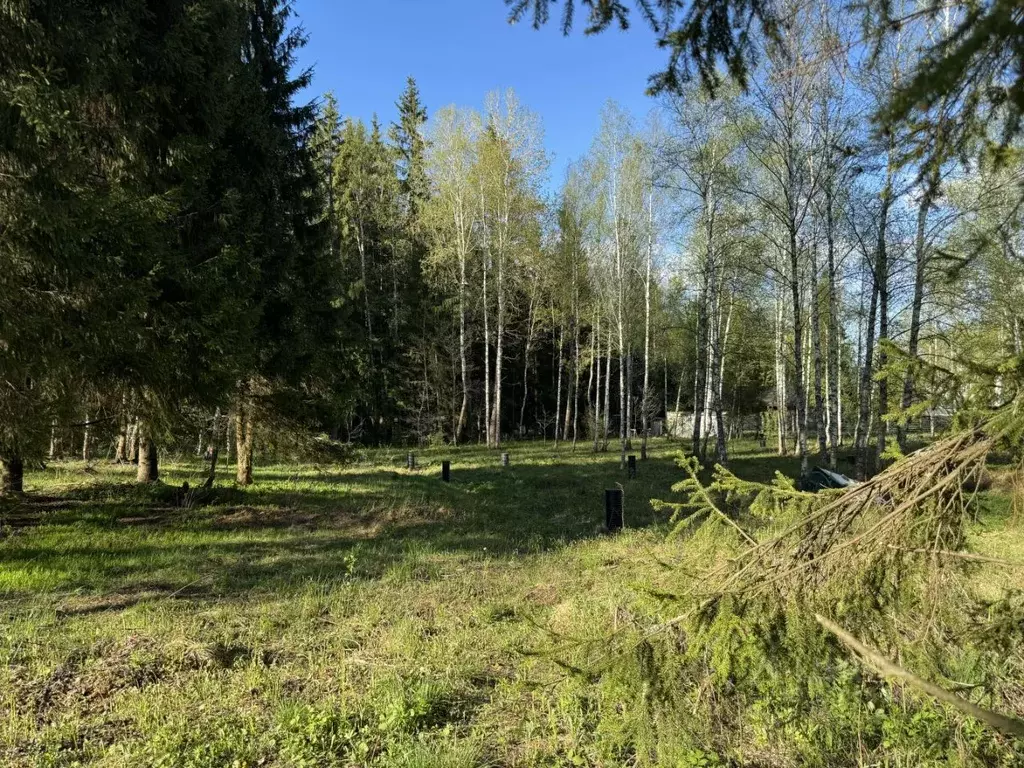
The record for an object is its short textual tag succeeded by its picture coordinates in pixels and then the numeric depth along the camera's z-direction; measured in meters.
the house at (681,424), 33.97
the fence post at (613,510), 9.17
